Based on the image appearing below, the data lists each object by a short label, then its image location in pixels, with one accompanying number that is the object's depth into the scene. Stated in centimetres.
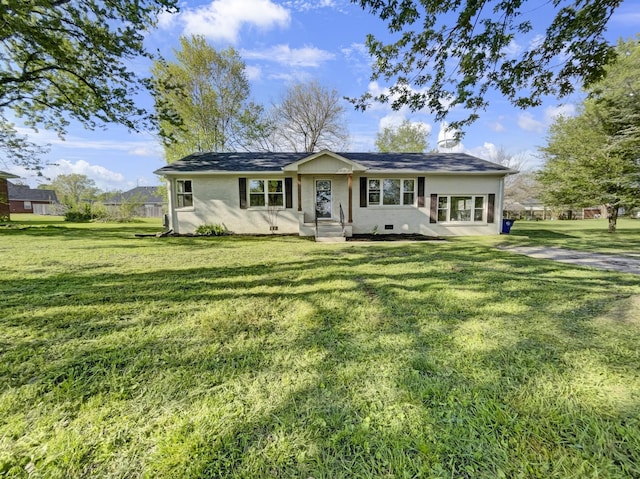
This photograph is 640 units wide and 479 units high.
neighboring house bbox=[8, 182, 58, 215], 4623
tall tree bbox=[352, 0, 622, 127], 514
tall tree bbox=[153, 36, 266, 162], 2130
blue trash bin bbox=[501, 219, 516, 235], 1341
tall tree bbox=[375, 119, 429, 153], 3072
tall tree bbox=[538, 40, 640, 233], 1195
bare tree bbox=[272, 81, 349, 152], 2538
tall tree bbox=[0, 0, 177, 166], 809
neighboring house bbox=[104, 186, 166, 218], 2262
